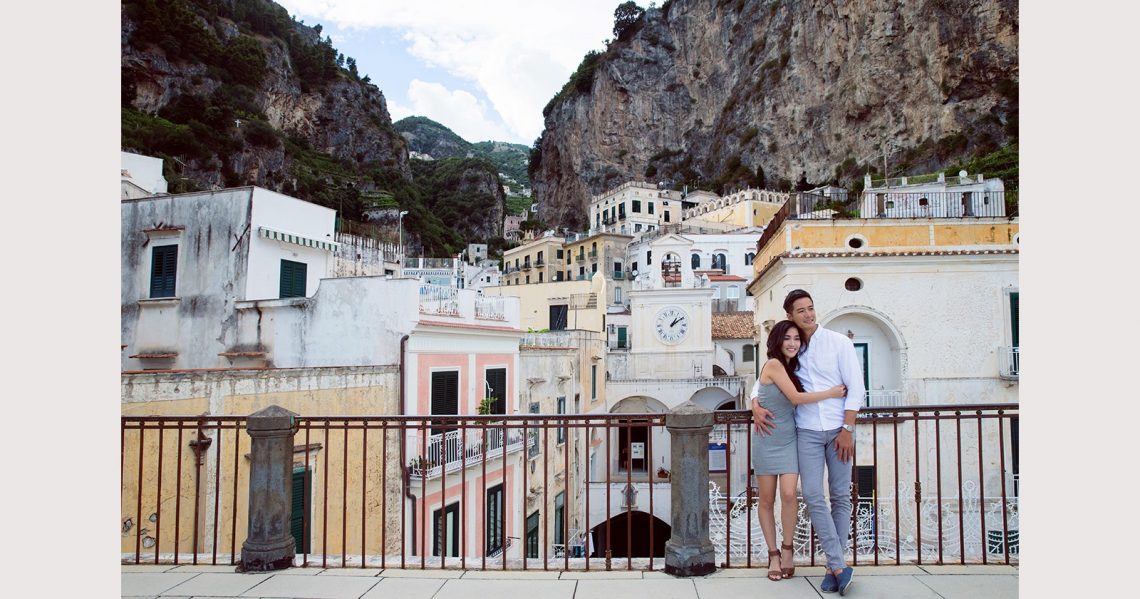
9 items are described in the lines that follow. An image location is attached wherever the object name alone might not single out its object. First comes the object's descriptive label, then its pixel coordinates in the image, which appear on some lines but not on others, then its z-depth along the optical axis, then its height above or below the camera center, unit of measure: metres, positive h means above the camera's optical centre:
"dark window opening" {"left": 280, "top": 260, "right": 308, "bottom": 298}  16.59 +1.07
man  4.20 -0.75
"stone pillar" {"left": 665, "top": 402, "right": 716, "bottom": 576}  4.63 -1.28
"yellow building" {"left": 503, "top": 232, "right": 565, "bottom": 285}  55.38 +5.14
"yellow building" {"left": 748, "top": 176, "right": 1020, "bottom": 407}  14.64 +0.57
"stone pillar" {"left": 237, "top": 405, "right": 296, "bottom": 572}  4.86 -1.34
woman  4.28 -0.75
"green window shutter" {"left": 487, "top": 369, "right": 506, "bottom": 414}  16.91 -1.80
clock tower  28.78 -0.61
